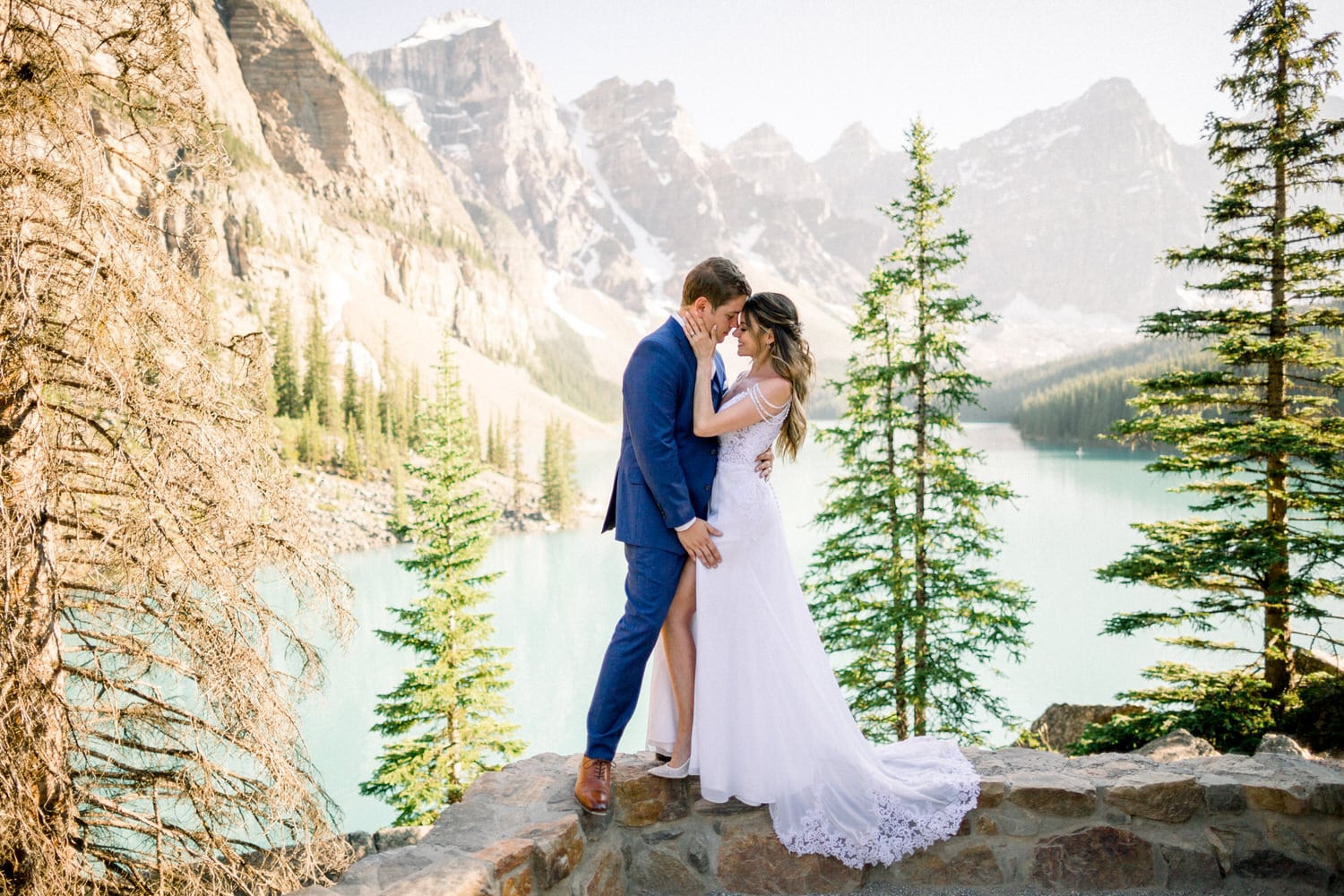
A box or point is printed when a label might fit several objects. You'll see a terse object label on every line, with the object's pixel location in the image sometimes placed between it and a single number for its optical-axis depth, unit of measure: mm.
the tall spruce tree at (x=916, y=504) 11617
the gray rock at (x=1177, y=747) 7344
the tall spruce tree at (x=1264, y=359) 8844
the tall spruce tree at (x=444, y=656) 12883
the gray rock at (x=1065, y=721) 11891
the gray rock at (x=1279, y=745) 6047
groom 3283
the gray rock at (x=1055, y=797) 3408
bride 3322
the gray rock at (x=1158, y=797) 3414
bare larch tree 3760
